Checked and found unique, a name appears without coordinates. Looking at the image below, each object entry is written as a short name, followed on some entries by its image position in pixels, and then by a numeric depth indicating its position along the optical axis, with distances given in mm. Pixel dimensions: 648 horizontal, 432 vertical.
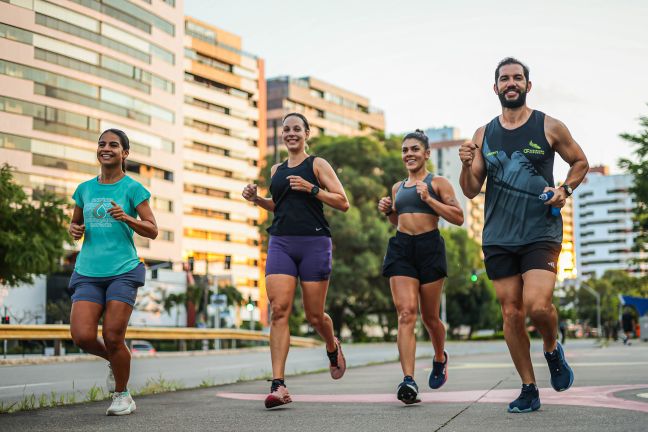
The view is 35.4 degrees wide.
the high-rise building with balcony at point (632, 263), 41641
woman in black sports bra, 8062
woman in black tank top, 7797
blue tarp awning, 51500
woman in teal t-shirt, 7035
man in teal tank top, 6574
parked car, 37188
